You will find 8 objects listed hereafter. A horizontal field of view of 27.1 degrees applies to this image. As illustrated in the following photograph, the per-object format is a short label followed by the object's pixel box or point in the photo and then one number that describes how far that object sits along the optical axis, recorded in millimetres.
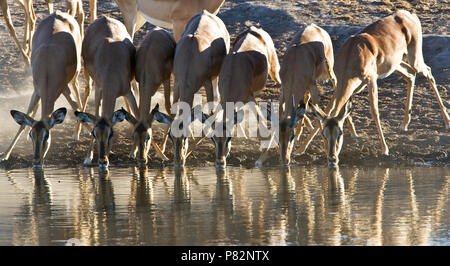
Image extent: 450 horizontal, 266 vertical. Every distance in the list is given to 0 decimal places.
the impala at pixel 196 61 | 14102
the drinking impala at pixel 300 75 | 13703
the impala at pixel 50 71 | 13805
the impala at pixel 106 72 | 13656
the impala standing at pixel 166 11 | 17719
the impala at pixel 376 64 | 14336
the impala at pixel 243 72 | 13586
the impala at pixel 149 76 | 13870
